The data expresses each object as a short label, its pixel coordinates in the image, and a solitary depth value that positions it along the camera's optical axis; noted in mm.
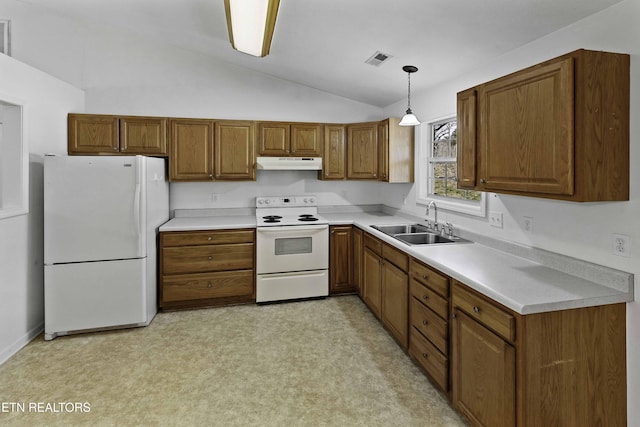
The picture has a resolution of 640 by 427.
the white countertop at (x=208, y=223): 3662
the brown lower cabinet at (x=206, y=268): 3656
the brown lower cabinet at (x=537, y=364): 1568
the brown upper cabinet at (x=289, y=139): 4129
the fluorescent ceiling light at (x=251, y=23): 2174
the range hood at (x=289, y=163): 4035
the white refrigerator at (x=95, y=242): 3082
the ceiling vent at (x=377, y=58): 2979
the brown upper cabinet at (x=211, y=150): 3895
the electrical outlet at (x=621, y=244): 1703
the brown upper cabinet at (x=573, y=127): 1597
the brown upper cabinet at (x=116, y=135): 3676
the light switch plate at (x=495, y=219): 2555
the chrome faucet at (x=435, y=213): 3293
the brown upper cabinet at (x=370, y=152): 3914
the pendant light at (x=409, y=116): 2988
